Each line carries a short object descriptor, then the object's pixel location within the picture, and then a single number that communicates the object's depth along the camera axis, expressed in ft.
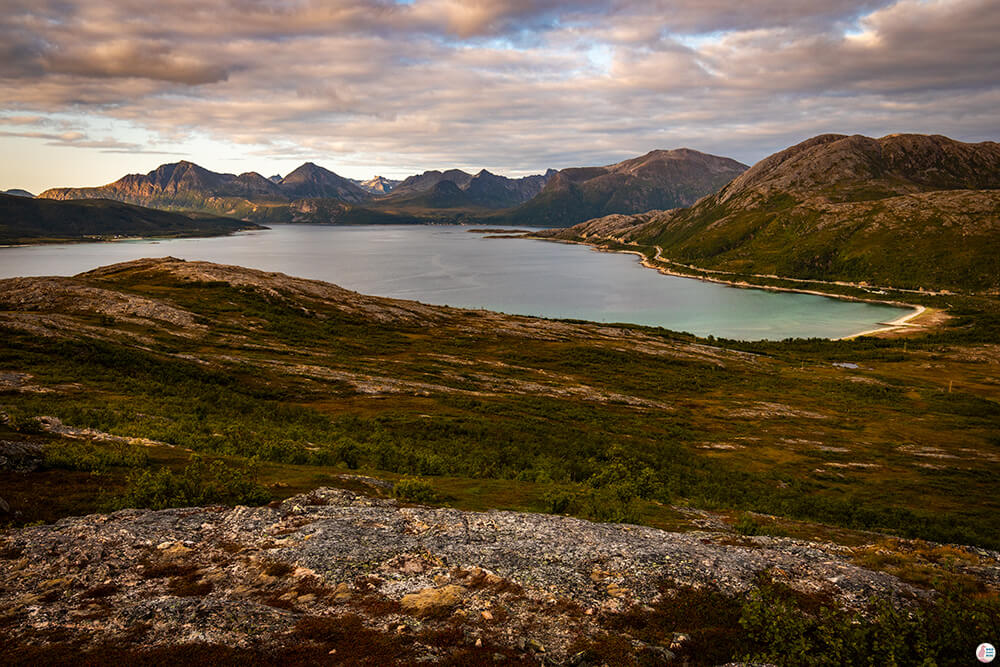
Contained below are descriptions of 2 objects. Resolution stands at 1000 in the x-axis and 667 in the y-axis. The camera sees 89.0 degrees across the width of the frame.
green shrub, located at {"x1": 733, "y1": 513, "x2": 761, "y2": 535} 83.20
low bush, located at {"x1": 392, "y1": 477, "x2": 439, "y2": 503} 82.26
